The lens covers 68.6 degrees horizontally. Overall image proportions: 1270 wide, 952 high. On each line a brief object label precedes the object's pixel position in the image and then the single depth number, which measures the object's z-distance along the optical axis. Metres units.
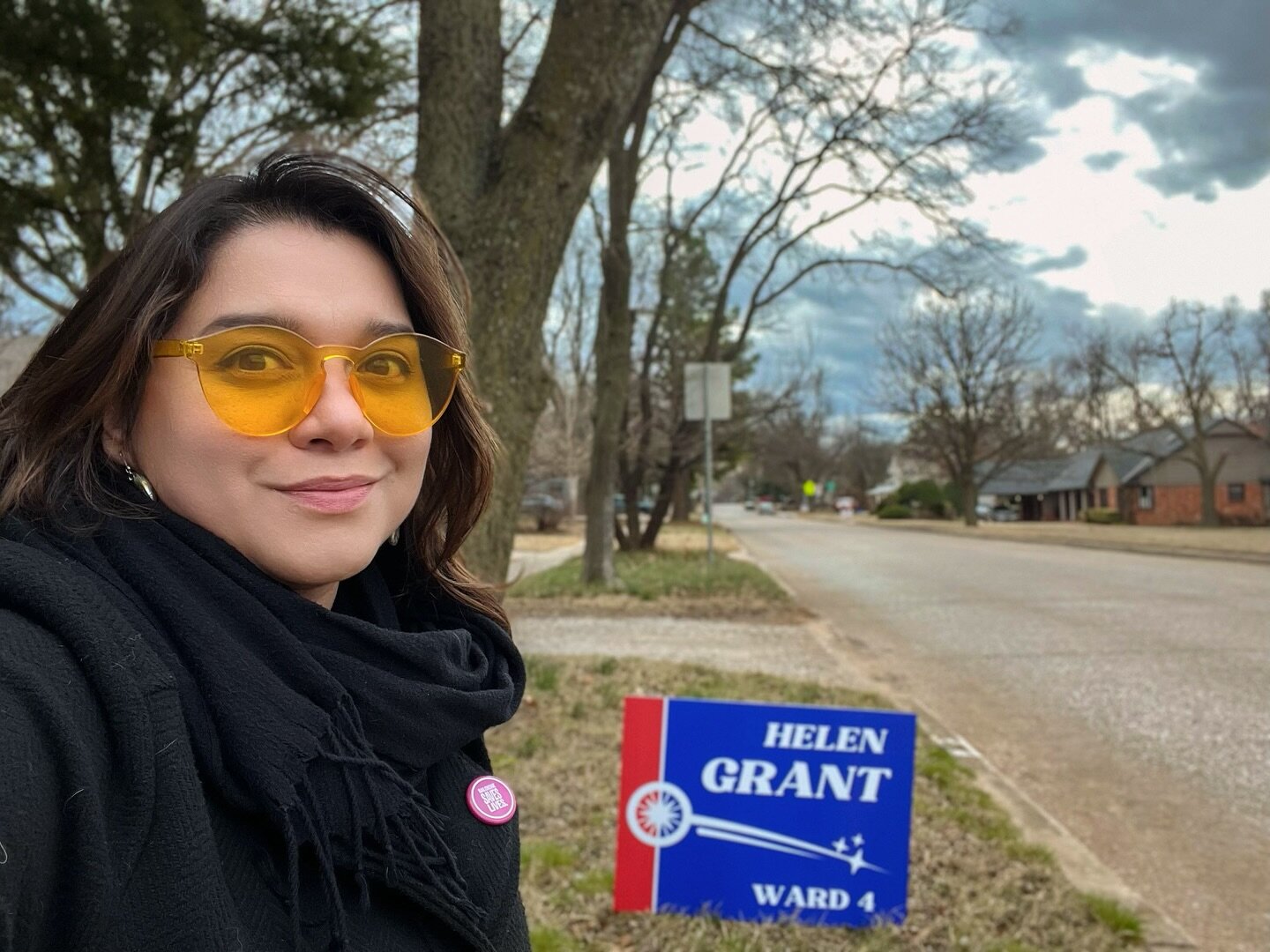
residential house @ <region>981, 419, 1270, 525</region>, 49.66
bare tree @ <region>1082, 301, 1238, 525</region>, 44.16
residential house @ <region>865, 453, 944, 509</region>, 86.87
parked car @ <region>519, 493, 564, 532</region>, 31.23
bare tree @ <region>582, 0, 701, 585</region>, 13.56
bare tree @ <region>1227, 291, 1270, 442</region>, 46.21
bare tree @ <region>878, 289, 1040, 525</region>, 45.84
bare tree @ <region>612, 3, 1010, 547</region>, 12.00
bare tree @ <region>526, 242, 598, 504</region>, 32.94
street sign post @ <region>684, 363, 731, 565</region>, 13.58
